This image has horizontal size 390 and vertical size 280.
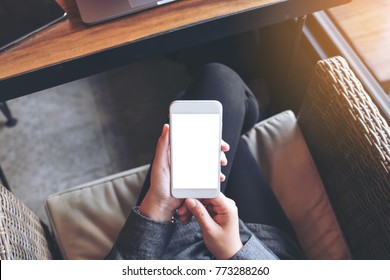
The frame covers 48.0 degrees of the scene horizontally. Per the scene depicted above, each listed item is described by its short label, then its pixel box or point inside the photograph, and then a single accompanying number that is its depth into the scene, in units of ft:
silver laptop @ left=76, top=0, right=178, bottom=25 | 2.76
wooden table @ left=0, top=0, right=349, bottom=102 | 2.66
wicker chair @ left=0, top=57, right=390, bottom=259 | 2.31
